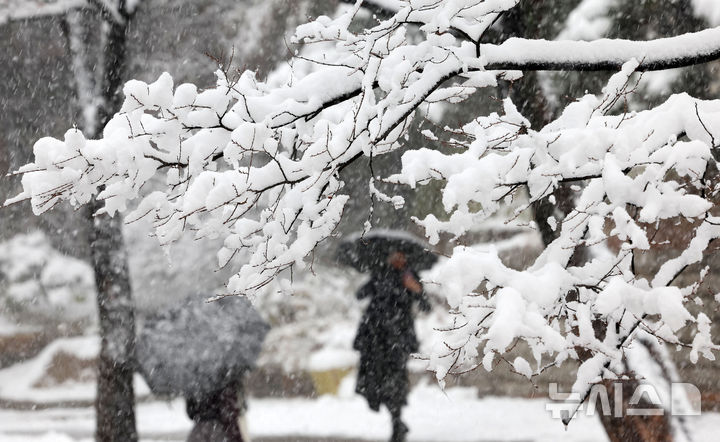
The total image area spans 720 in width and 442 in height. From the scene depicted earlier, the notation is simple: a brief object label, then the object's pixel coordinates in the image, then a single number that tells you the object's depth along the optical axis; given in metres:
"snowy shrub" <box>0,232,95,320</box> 32.22
